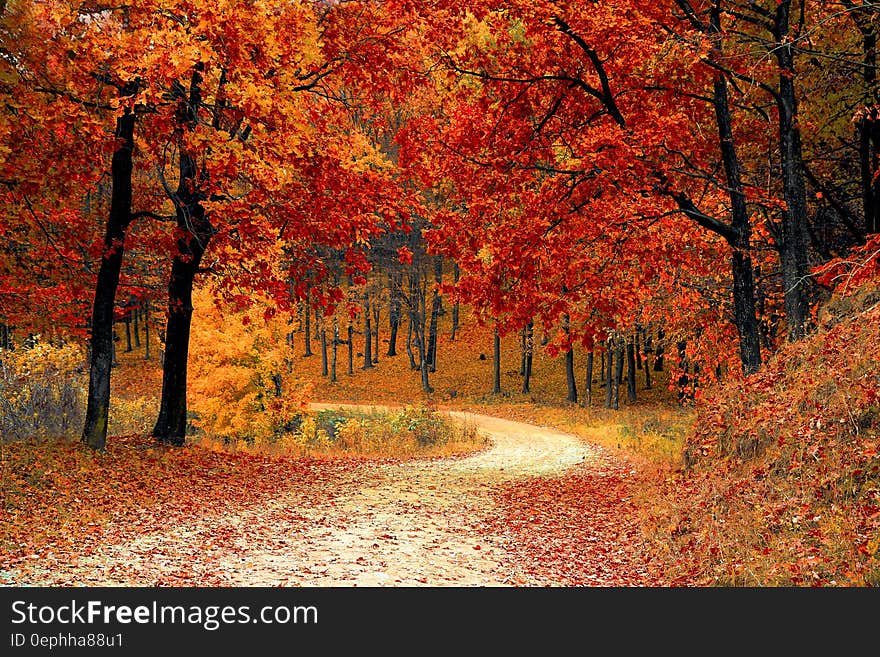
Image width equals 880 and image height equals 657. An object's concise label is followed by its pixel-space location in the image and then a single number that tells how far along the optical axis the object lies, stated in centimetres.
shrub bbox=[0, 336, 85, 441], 1256
